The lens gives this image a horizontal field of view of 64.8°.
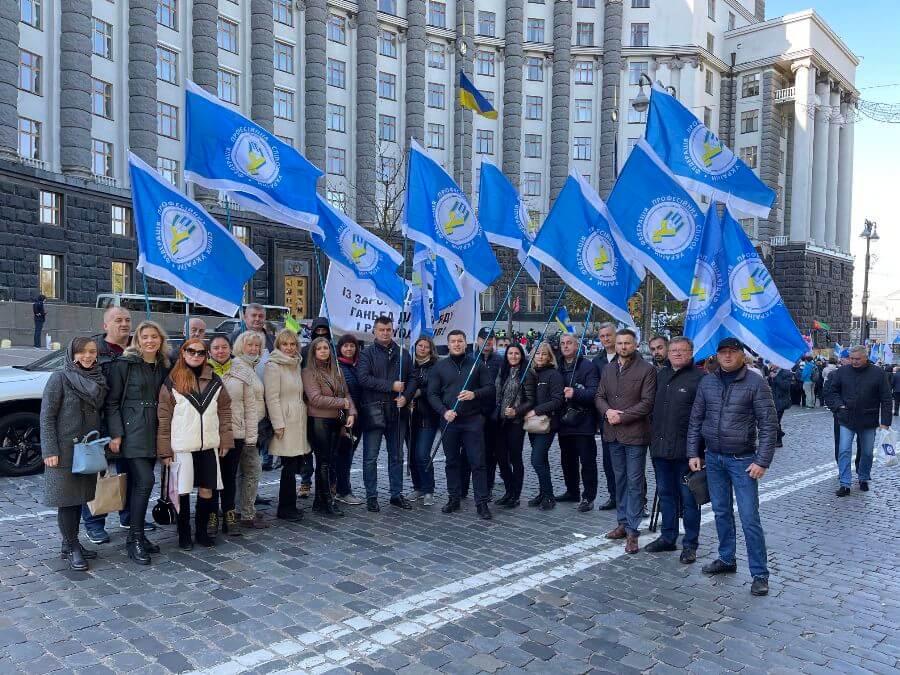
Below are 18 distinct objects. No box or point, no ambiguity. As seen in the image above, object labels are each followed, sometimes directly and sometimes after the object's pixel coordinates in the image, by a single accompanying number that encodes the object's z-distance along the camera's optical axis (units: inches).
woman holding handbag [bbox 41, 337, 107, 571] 209.9
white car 324.5
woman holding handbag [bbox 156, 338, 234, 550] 227.3
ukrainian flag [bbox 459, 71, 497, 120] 470.1
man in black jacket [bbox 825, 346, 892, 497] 374.9
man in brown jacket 254.4
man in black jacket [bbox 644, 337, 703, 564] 241.4
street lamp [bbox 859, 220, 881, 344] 1328.7
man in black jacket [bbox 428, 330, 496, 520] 292.4
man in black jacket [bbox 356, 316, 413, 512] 293.4
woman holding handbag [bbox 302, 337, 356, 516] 276.7
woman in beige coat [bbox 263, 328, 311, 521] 265.7
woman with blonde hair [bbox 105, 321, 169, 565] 220.7
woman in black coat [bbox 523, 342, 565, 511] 304.5
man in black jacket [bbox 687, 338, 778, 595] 213.8
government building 1081.4
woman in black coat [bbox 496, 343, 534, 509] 307.3
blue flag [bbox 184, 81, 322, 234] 285.9
